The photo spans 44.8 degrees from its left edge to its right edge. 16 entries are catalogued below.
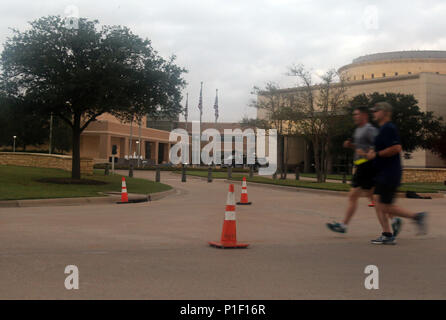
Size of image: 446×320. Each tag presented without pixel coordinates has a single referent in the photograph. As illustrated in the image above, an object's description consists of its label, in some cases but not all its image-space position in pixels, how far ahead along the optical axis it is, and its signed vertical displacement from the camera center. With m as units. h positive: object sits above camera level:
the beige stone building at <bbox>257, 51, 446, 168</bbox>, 70.44 +11.08
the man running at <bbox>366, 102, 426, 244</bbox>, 7.87 -0.13
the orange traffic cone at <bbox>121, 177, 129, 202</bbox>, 17.11 -1.11
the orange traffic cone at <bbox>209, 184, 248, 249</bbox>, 7.99 -1.08
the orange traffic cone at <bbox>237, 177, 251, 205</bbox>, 16.88 -1.13
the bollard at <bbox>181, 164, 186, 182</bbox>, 33.71 -1.00
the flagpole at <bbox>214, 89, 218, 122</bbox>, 61.51 +6.30
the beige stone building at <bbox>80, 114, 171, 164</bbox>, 76.62 +3.22
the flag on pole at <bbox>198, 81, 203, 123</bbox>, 58.53 +6.14
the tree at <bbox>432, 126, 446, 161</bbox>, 47.56 +1.56
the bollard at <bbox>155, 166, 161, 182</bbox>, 30.72 -0.83
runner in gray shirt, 8.42 -0.08
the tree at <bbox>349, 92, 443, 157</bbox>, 57.88 +4.32
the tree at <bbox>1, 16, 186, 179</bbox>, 21.36 +3.68
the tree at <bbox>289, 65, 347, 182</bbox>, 32.97 +3.28
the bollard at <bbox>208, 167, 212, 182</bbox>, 34.50 -0.91
